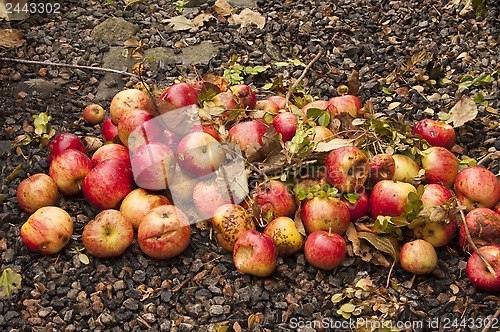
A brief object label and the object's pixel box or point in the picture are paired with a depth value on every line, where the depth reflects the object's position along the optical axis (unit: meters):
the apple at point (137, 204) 2.76
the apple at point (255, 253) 2.44
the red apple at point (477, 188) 2.68
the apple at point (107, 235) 2.60
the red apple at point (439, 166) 2.85
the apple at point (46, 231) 2.62
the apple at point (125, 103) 3.24
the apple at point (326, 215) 2.60
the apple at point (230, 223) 2.61
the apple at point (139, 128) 2.96
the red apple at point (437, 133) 3.09
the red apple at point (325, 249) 2.47
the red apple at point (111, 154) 3.04
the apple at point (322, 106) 3.24
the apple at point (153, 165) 2.77
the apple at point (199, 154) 2.77
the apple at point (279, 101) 3.48
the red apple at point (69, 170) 2.92
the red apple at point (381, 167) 2.76
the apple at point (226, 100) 3.24
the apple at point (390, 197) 2.62
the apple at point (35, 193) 2.84
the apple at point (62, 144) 3.16
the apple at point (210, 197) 2.76
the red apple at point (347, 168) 2.68
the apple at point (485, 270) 2.34
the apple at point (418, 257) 2.47
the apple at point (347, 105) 3.31
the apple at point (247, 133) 2.94
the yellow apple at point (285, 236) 2.59
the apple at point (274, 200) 2.71
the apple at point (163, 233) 2.56
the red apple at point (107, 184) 2.79
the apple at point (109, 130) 3.34
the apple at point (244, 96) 3.35
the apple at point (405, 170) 2.84
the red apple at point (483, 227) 2.52
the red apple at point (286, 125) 3.04
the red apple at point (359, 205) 2.76
